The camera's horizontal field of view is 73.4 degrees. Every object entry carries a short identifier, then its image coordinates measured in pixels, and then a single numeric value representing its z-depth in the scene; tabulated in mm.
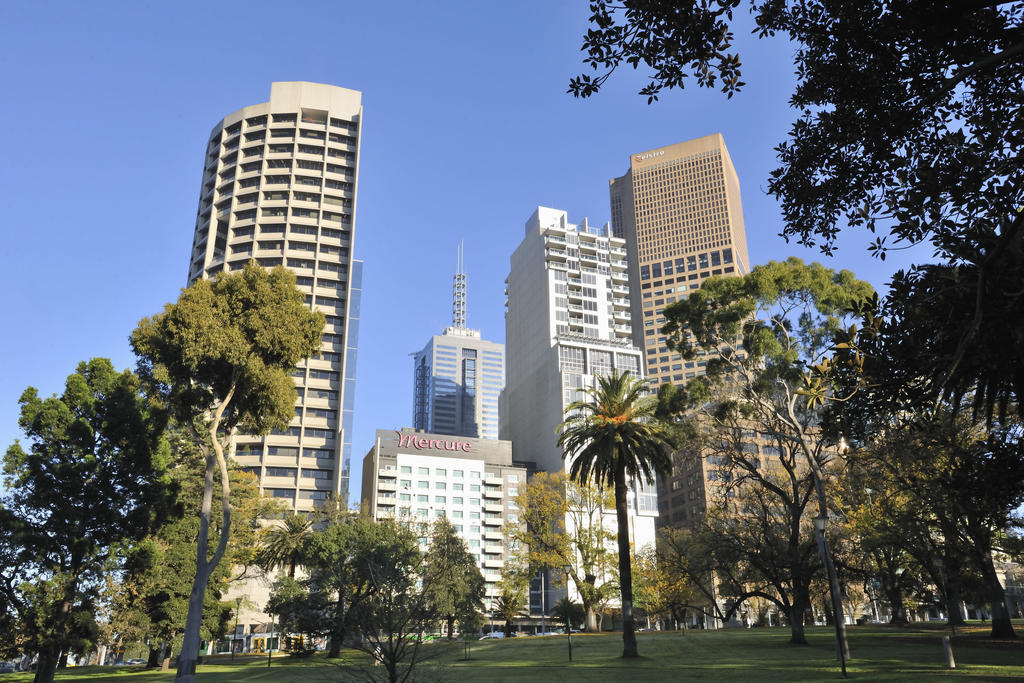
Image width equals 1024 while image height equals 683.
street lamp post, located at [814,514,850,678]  25562
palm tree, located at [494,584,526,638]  80938
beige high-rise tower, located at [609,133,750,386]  195550
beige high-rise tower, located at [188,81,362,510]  107750
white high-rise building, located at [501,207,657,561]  138000
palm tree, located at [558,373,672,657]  39875
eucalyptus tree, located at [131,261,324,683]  33469
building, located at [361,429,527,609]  130750
